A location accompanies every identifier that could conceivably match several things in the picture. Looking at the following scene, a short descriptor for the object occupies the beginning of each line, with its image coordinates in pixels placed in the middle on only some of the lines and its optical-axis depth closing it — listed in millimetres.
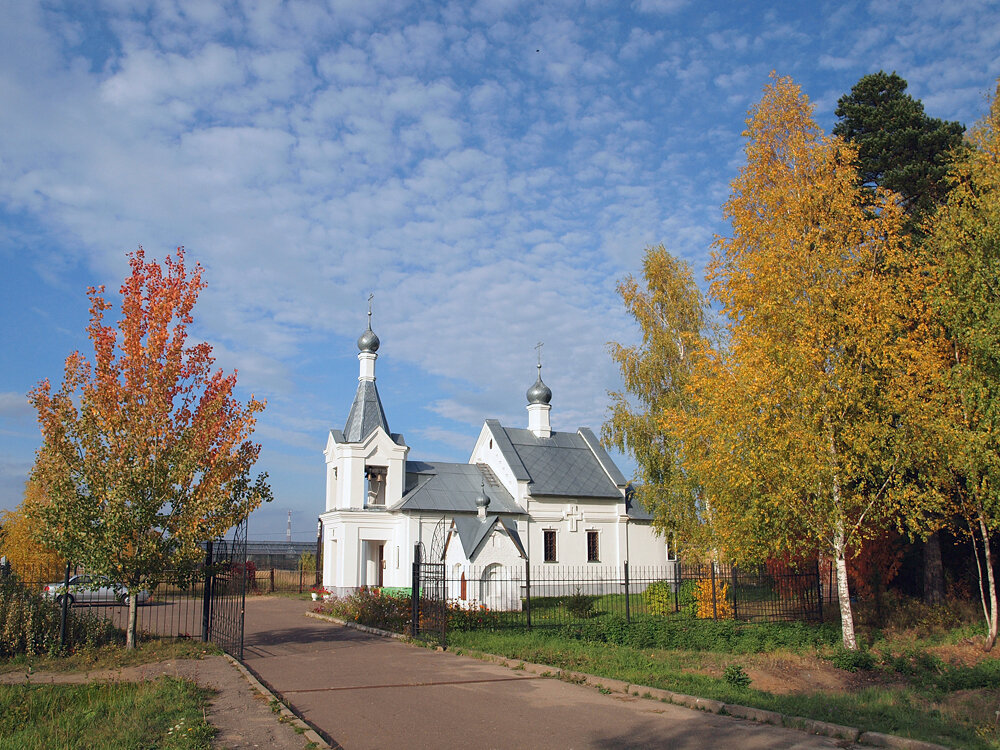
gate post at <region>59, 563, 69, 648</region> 13422
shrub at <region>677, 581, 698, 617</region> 21031
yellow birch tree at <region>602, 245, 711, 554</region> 25391
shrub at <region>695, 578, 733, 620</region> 19539
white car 13648
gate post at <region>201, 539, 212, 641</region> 15578
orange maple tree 13312
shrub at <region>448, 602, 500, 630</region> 18328
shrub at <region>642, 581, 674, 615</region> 22697
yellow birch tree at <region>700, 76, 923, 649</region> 14227
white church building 30109
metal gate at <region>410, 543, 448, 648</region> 16883
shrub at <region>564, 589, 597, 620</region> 21375
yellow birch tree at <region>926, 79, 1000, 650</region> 13750
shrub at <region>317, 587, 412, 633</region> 19266
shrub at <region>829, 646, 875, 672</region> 12281
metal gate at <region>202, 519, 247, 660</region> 14691
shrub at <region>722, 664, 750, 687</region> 11094
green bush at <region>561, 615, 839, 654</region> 14867
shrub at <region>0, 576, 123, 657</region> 13227
